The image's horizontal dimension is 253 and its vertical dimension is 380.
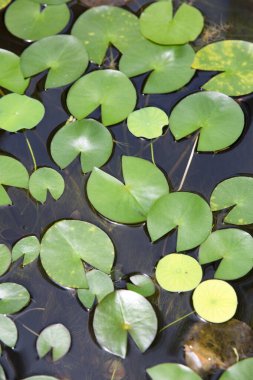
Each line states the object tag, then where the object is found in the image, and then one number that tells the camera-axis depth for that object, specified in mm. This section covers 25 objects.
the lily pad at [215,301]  2524
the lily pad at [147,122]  2713
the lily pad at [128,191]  2612
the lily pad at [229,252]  2557
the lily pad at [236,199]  2604
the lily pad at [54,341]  2520
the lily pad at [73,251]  2565
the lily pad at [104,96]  2730
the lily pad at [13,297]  2559
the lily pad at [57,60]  2786
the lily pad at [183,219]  2583
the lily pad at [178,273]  2553
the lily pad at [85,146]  2681
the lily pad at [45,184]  2662
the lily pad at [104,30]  2817
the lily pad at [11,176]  2674
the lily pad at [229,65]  2741
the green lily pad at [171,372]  2467
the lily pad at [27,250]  2607
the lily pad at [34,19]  2853
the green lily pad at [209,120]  2681
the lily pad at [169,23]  2805
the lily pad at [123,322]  2509
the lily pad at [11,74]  2785
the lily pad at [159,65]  2764
